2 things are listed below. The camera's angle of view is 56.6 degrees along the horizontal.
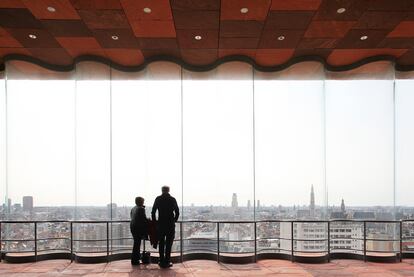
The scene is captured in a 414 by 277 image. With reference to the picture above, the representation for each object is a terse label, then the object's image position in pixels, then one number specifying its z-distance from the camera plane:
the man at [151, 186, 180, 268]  6.96
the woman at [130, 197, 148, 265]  7.09
